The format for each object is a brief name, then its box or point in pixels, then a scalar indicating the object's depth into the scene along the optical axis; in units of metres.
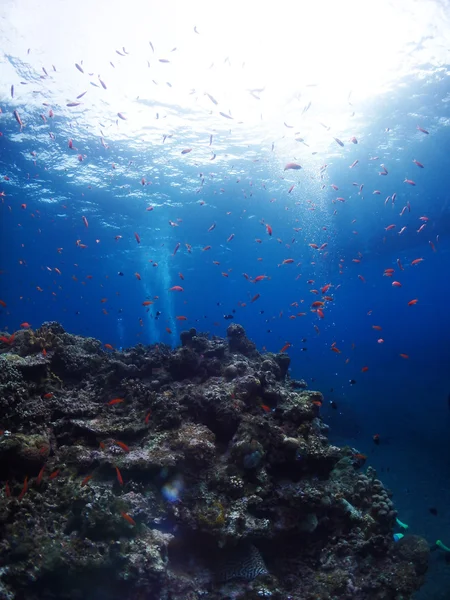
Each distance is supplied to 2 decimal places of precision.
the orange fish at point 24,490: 5.39
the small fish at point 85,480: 5.63
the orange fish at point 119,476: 5.75
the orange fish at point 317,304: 12.05
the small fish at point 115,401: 7.68
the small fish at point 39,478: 5.71
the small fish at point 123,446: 6.45
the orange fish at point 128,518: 5.31
